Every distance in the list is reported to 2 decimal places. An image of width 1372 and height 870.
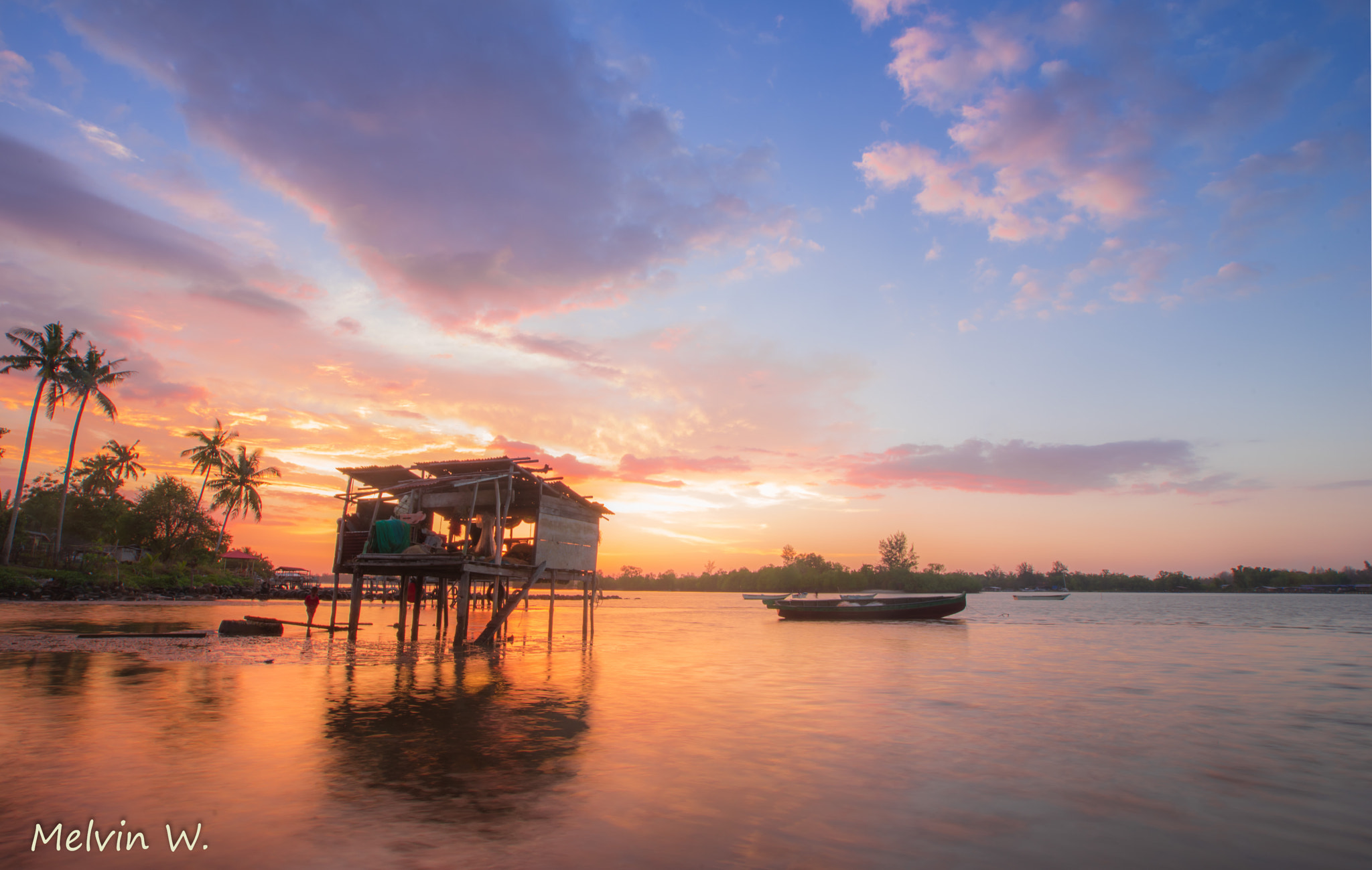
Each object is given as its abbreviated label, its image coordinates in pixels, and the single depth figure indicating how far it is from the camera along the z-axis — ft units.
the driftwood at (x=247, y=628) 82.43
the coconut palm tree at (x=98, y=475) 208.74
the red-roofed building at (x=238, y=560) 256.48
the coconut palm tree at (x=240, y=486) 212.23
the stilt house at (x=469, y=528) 74.59
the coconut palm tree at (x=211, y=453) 204.03
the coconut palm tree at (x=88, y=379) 152.97
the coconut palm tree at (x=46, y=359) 146.92
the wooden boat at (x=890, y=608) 147.64
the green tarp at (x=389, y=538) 74.33
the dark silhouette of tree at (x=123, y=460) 212.02
